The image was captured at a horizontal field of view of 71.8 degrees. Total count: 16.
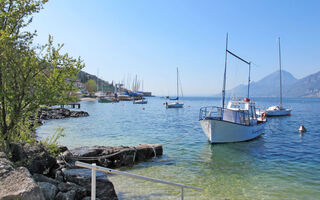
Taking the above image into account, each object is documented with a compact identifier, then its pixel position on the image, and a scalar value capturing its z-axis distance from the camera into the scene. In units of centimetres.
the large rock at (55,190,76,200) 543
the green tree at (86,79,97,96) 15642
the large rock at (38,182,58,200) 527
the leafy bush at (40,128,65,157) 868
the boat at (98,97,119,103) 10456
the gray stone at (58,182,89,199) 594
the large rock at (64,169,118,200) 644
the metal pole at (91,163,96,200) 347
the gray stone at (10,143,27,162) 685
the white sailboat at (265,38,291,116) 5050
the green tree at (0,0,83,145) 679
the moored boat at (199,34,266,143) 1817
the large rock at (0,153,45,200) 402
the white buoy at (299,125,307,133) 2682
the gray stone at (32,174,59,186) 616
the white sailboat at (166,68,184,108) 7531
